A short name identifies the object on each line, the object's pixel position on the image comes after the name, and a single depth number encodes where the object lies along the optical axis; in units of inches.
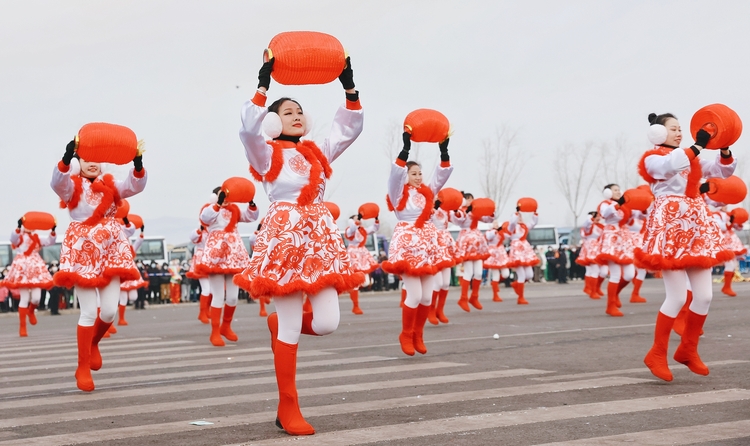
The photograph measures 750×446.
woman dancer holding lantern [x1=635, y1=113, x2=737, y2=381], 299.7
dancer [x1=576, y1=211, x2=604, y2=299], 809.5
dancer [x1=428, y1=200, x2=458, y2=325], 429.4
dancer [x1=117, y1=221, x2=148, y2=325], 606.9
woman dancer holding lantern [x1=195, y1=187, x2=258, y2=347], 486.9
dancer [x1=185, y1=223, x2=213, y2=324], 622.8
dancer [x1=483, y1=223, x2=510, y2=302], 905.5
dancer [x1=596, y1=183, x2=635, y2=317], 622.4
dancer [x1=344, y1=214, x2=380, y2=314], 844.0
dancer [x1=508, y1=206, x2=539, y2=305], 844.0
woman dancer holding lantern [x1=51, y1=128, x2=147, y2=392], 327.6
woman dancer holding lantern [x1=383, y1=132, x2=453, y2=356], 392.5
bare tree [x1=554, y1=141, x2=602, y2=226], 2401.6
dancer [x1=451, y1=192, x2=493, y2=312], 774.5
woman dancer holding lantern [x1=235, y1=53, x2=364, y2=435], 232.7
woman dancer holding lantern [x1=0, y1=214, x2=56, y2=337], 667.4
